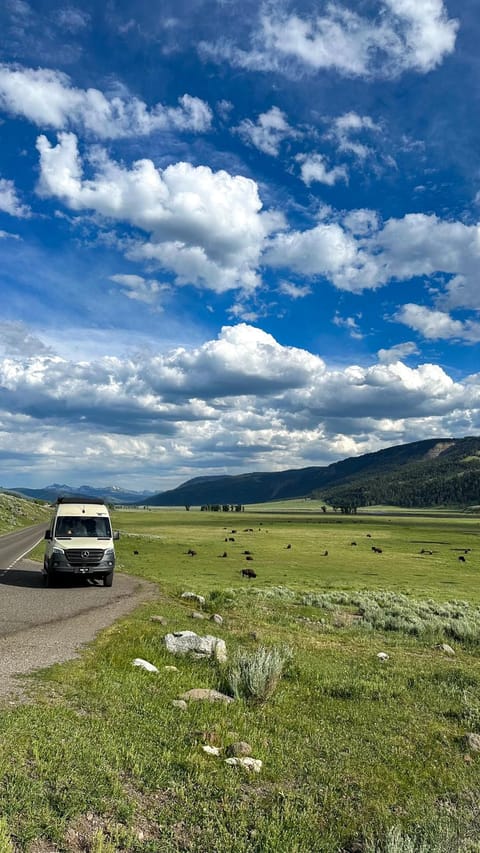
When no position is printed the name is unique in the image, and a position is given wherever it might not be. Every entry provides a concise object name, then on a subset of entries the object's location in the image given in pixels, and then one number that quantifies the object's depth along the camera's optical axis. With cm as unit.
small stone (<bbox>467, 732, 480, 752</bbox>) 1035
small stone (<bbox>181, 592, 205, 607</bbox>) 2517
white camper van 2556
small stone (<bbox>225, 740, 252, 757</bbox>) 887
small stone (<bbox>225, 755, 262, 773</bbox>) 845
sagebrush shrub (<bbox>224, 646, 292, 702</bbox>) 1176
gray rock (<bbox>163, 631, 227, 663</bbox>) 1470
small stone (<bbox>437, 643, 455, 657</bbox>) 1916
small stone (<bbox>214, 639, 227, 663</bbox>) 1437
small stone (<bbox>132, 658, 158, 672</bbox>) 1275
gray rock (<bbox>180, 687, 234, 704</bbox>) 1123
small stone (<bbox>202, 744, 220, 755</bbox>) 870
